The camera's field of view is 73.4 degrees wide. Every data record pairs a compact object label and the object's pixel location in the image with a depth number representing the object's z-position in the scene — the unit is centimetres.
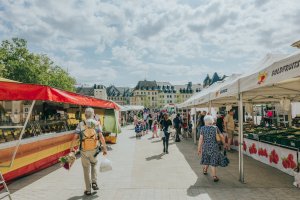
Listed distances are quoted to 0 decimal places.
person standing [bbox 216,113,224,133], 957
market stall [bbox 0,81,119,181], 472
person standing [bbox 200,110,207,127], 1093
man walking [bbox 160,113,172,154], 864
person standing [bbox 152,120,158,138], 1390
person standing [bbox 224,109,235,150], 893
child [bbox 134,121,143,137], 1399
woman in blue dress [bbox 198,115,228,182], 523
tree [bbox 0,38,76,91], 3225
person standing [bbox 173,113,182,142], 1233
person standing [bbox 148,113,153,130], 2037
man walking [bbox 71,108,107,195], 436
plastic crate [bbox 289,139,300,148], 534
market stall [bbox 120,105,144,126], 2815
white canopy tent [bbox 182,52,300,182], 330
